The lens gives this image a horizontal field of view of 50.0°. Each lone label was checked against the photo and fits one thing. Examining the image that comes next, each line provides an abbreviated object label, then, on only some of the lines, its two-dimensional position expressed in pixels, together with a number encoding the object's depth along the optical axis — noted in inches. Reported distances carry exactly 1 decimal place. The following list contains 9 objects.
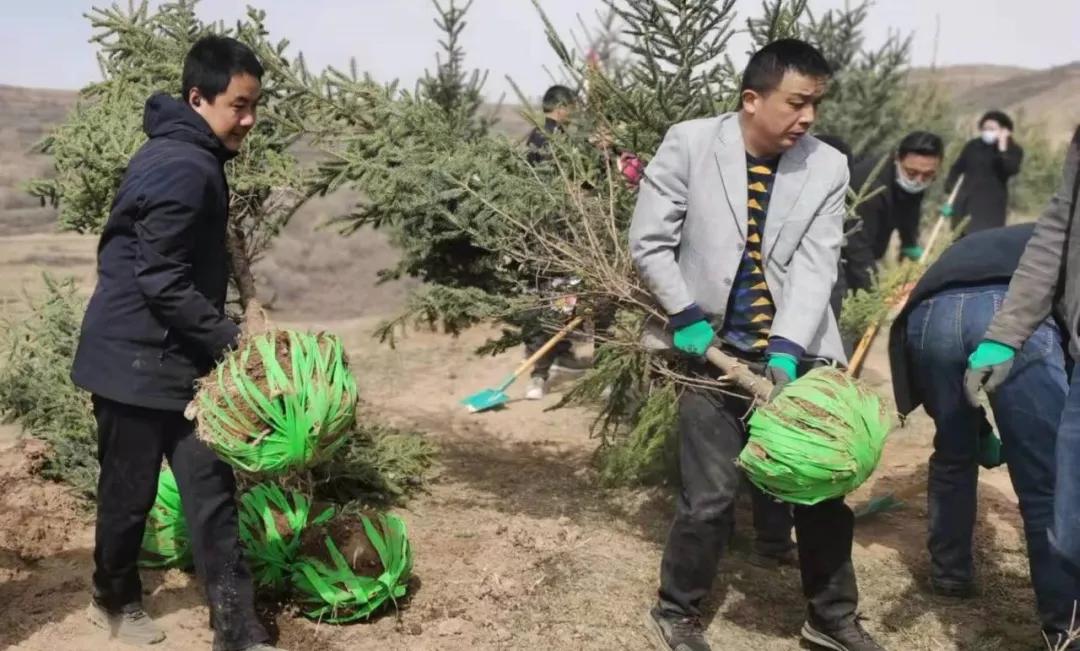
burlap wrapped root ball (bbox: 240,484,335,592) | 156.3
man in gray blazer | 139.7
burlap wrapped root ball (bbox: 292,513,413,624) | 152.9
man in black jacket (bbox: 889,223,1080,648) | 137.1
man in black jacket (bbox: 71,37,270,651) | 129.4
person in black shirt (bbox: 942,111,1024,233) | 376.2
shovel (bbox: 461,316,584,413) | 287.4
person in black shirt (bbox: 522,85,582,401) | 195.2
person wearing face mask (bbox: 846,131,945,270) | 265.3
